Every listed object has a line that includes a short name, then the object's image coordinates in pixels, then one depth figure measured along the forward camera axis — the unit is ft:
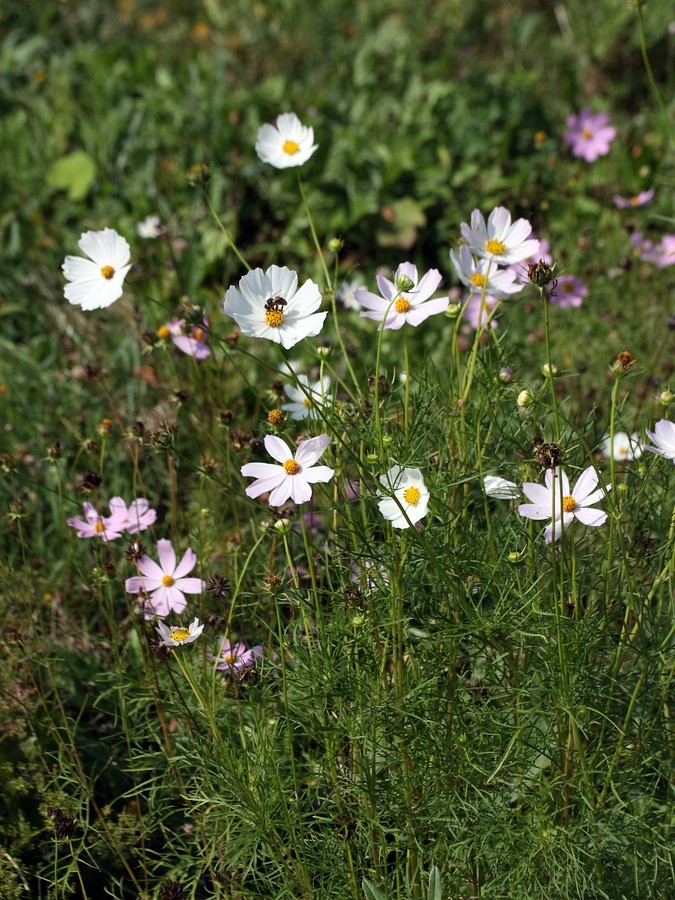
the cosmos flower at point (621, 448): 6.62
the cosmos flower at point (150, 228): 9.93
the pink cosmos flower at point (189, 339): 6.52
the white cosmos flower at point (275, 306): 4.56
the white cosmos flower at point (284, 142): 6.06
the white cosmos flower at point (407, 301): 5.05
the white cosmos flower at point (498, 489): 4.65
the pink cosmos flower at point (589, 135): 11.00
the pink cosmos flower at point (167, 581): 5.51
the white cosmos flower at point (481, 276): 5.08
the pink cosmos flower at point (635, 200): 9.80
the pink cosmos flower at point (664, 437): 4.45
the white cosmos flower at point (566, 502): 4.42
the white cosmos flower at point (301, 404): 4.97
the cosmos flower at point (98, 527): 5.71
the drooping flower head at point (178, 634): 4.55
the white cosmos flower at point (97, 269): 5.27
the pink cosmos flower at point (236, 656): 4.83
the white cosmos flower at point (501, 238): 5.27
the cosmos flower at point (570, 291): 9.00
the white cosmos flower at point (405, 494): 4.25
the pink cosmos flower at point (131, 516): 5.83
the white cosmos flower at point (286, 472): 4.48
